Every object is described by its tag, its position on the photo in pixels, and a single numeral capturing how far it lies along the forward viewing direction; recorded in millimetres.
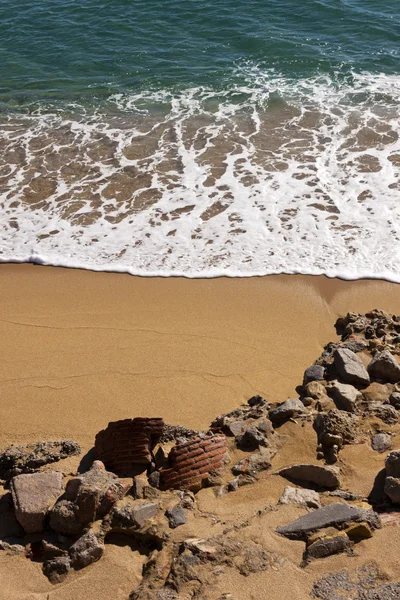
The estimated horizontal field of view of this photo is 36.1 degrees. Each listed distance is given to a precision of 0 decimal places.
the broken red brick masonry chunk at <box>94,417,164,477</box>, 5117
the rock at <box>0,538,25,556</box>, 4375
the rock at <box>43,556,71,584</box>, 4140
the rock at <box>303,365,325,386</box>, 6207
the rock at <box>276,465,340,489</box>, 4777
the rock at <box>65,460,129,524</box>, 4461
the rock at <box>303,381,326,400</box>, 5948
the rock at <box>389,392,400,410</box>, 5742
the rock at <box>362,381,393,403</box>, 5887
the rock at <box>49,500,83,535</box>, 4445
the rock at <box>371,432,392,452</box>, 5207
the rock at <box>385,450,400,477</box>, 4613
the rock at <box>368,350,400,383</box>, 6082
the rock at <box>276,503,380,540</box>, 4195
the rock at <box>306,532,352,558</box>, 4023
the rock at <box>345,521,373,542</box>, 4117
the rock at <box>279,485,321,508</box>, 4539
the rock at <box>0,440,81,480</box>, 5172
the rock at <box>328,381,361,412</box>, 5727
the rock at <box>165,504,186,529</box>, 4434
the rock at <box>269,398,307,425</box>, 5605
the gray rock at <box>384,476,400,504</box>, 4441
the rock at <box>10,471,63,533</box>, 4504
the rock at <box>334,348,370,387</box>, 6039
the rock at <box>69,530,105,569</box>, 4227
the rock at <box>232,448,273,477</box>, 5031
